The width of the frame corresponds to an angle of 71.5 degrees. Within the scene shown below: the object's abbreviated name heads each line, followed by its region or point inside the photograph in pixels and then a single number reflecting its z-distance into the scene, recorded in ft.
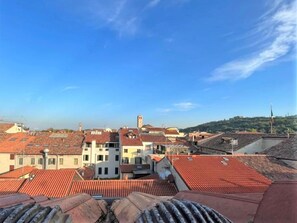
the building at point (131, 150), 72.69
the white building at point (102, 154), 73.95
